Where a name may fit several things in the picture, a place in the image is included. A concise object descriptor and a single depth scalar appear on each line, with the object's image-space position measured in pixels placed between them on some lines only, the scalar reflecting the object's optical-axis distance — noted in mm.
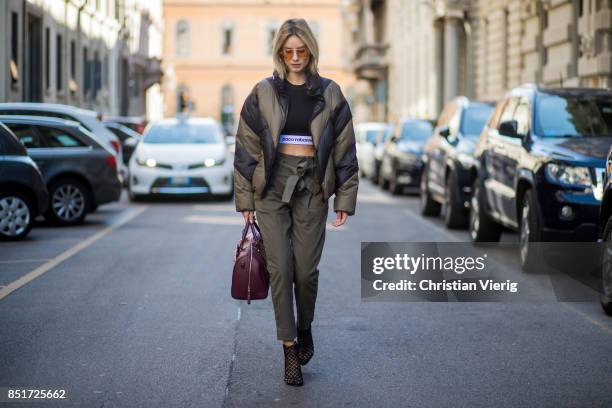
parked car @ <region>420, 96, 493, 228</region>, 16859
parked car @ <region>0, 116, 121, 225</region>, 17797
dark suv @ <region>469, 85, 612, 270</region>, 11633
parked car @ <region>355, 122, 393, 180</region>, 32531
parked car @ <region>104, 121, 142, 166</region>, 28812
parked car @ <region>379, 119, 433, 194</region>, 26578
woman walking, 6871
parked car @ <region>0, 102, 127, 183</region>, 19656
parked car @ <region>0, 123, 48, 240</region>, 15266
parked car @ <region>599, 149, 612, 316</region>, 9289
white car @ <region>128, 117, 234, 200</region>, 23062
